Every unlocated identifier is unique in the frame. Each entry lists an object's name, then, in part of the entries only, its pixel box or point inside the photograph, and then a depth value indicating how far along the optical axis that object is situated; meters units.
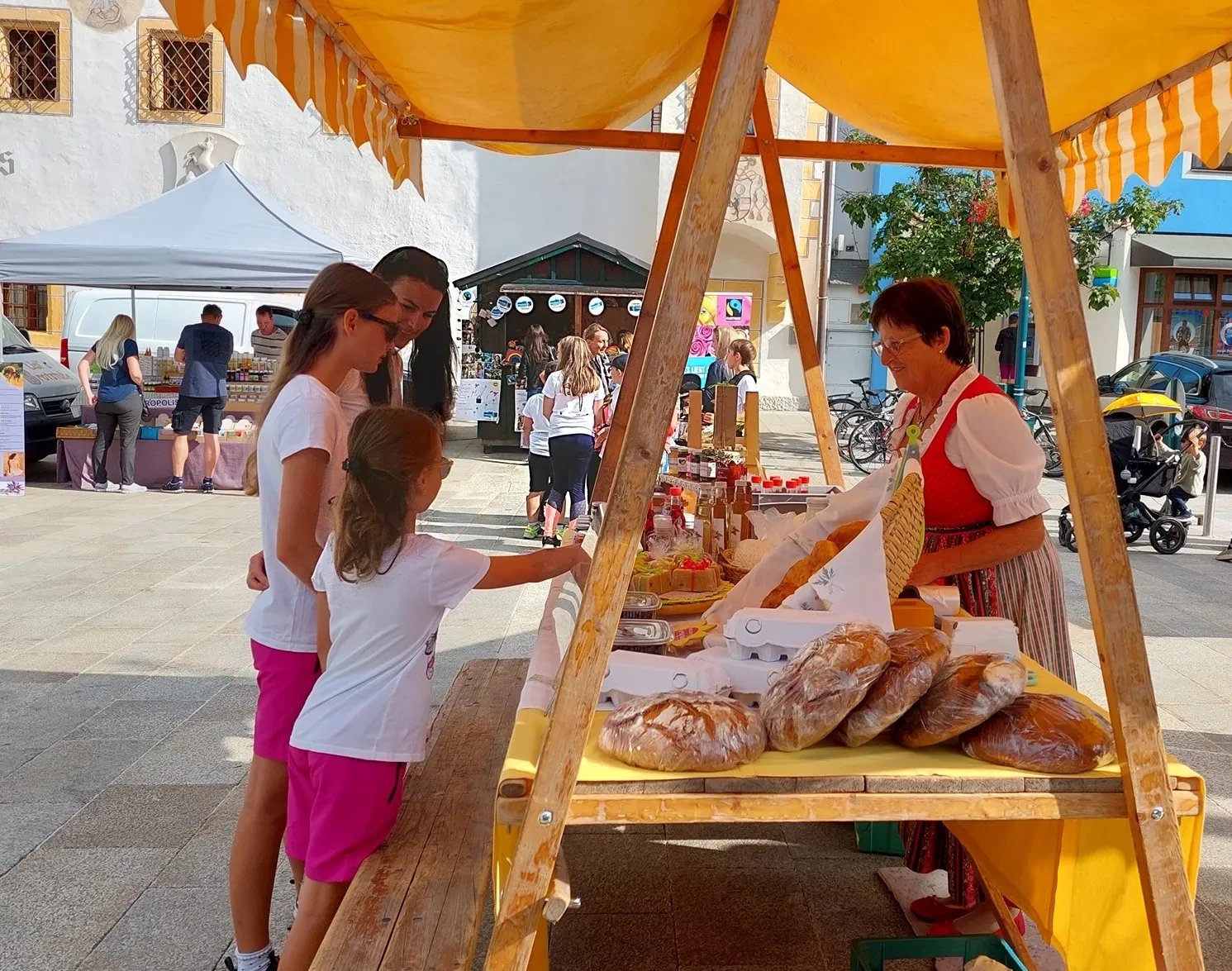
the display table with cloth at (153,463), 11.30
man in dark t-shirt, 10.82
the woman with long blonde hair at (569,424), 8.67
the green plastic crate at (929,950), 2.48
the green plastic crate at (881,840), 3.48
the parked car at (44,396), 12.08
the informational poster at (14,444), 10.43
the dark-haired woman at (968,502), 2.76
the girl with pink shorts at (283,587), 2.42
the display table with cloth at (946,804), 1.71
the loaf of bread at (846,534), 2.58
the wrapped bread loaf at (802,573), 2.45
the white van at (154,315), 14.13
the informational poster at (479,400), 14.96
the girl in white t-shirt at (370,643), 2.18
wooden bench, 1.92
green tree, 14.17
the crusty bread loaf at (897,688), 1.76
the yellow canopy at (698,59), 2.58
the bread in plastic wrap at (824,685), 1.74
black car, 11.98
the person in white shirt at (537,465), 9.02
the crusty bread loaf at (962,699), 1.76
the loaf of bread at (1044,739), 1.76
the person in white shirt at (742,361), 10.09
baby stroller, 8.88
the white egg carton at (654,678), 1.93
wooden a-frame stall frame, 1.69
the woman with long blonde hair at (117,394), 10.52
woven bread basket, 2.23
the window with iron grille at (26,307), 20.72
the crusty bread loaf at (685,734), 1.73
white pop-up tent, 10.29
